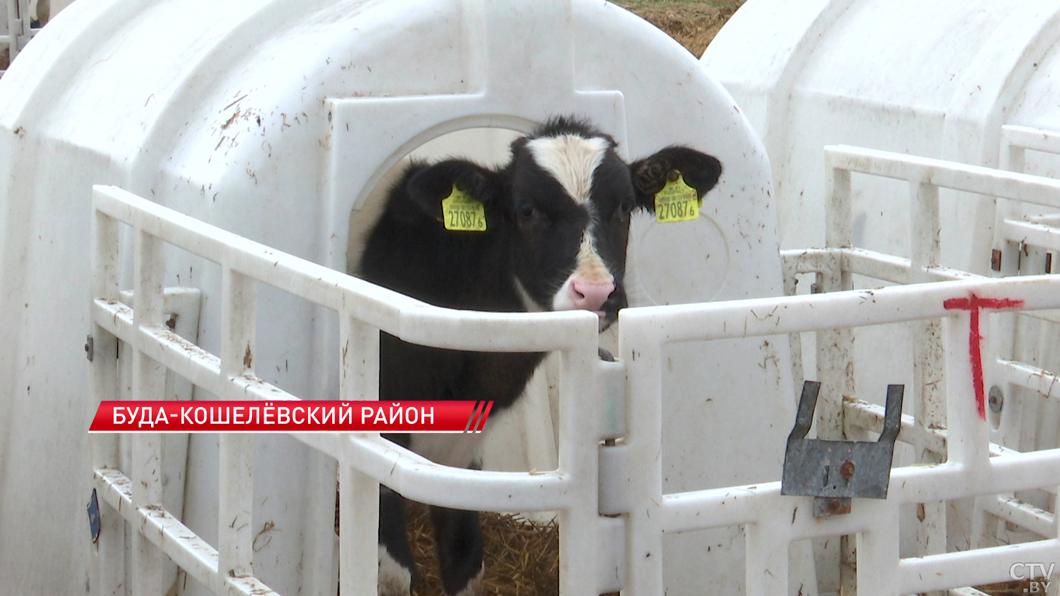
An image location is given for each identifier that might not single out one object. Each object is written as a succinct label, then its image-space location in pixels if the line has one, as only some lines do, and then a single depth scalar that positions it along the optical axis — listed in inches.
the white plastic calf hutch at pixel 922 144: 382.6
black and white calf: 355.6
